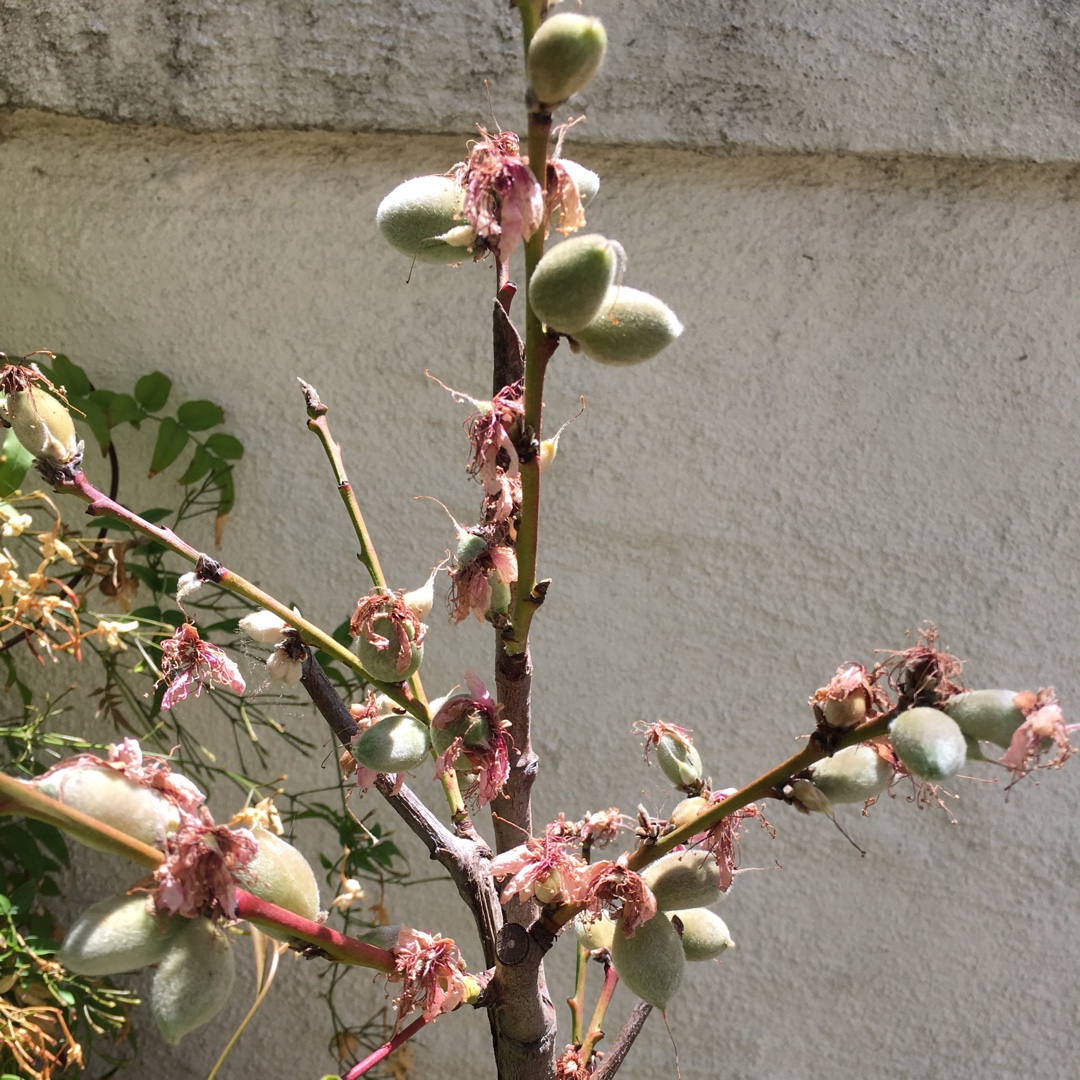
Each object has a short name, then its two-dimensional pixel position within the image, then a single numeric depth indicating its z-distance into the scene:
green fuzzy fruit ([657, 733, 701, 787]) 0.43
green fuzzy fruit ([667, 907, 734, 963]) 0.43
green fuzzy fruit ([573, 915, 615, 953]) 0.45
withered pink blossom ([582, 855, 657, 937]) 0.37
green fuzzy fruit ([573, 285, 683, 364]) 0.32
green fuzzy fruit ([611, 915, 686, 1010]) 0.38
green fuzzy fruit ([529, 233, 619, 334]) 0.29
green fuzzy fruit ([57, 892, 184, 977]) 0.30
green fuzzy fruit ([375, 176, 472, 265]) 0.38
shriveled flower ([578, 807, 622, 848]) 0.41
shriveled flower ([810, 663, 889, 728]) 0.34
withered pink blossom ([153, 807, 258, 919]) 0.30
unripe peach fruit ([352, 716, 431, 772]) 0.40
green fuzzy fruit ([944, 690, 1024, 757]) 0.30
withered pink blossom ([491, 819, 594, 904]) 0.39
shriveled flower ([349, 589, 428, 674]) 0.41
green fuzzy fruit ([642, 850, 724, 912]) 0.39
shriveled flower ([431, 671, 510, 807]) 0.39
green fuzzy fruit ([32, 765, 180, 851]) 0.30
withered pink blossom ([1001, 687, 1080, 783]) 0.29
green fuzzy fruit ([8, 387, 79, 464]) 0.40
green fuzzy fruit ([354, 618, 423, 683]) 0.40
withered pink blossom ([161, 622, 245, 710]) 0.45
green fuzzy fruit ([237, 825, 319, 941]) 0.35
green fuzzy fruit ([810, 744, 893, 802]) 0.35
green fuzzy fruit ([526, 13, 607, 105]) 0.28
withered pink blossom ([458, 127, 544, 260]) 0.31
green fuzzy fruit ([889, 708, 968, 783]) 0.29
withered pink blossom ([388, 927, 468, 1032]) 0.40
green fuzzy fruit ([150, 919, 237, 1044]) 0.30
